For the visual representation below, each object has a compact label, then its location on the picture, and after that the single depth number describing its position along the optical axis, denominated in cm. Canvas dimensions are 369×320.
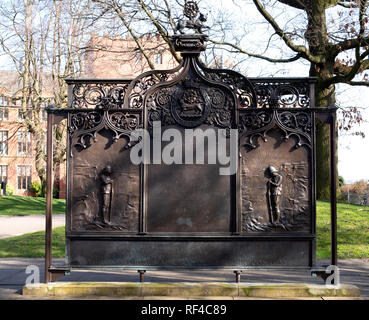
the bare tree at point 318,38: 1409
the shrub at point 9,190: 4597
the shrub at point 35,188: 4477
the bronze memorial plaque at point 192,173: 684
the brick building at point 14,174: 4767
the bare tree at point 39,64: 2169
